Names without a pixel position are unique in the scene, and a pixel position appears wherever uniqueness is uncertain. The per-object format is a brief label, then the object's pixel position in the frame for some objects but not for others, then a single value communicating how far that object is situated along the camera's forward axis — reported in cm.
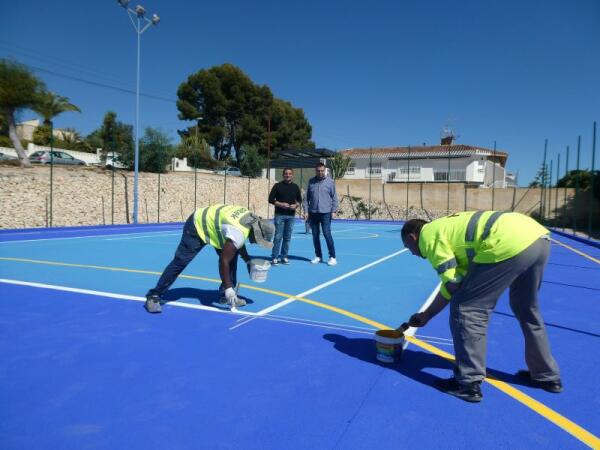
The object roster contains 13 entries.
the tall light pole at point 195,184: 2292
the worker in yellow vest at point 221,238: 415
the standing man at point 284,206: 784
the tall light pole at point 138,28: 1802
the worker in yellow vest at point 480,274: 264
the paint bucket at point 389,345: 328
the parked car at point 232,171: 3797
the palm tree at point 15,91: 1961
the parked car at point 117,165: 2354
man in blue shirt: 802
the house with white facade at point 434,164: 3975
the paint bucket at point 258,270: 433
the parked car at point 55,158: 2461
